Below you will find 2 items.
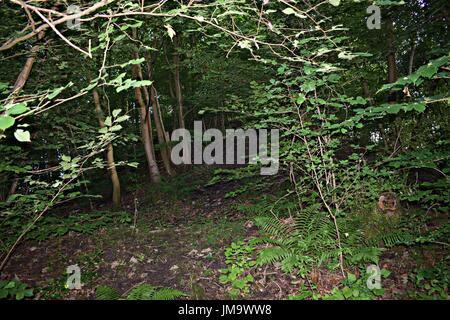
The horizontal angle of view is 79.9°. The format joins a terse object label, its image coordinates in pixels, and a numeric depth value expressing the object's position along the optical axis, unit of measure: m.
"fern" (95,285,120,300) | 3.77
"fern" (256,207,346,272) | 3.83
